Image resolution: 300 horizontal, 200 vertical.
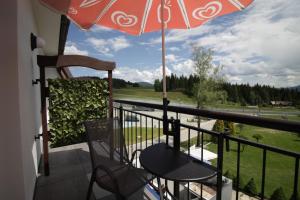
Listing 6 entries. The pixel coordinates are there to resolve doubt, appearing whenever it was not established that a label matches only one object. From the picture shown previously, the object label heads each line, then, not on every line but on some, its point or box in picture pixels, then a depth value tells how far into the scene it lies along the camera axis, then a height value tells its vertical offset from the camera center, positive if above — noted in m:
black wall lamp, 1.90 +0.72
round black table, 0.87 -0.51
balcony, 0.80 -1.24
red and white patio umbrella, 1.34 +0.85
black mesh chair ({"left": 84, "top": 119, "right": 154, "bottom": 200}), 1.18 -0.70
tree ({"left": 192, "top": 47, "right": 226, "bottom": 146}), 14.35 +1.65
